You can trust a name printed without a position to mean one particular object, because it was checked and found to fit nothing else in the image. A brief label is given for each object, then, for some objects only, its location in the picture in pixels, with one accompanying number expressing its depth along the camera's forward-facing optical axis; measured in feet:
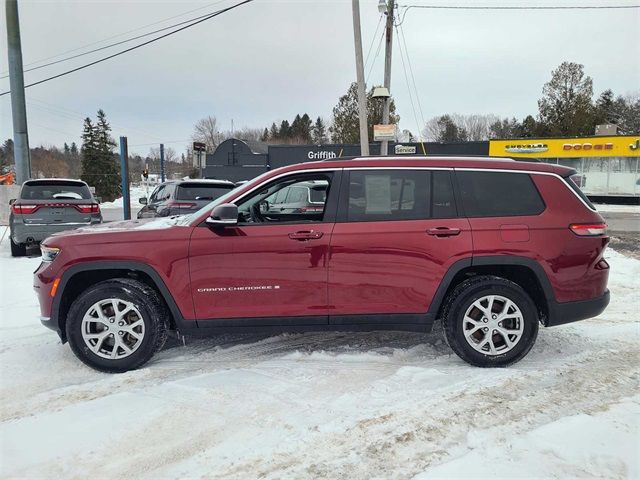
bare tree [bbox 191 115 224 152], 281.33
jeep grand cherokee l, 11.69
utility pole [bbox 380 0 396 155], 47.70
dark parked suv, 29.73
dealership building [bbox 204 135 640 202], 87.10
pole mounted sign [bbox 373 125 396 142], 39.65
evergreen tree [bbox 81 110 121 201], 144.46
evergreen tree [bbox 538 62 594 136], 122.01
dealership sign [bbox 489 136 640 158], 86.28
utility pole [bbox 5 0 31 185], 39.73
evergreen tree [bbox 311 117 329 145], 249.55
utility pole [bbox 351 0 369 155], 37.50
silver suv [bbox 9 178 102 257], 28.99
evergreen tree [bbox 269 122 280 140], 289.58
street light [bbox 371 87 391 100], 40.04
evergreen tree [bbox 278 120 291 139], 270.51
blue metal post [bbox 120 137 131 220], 38.05
